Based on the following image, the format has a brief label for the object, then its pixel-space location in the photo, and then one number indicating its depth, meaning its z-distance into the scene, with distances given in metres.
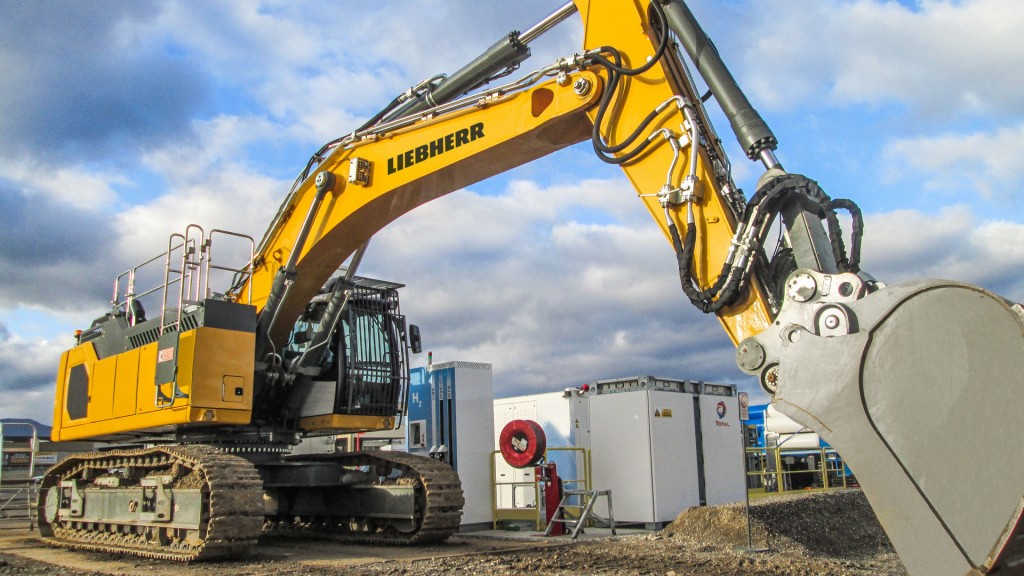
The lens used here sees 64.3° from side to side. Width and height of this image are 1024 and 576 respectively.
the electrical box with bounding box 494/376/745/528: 13.27
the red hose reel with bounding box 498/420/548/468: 12.41
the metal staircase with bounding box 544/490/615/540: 11.66
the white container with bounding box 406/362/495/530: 13.22
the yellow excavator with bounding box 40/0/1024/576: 3.92
